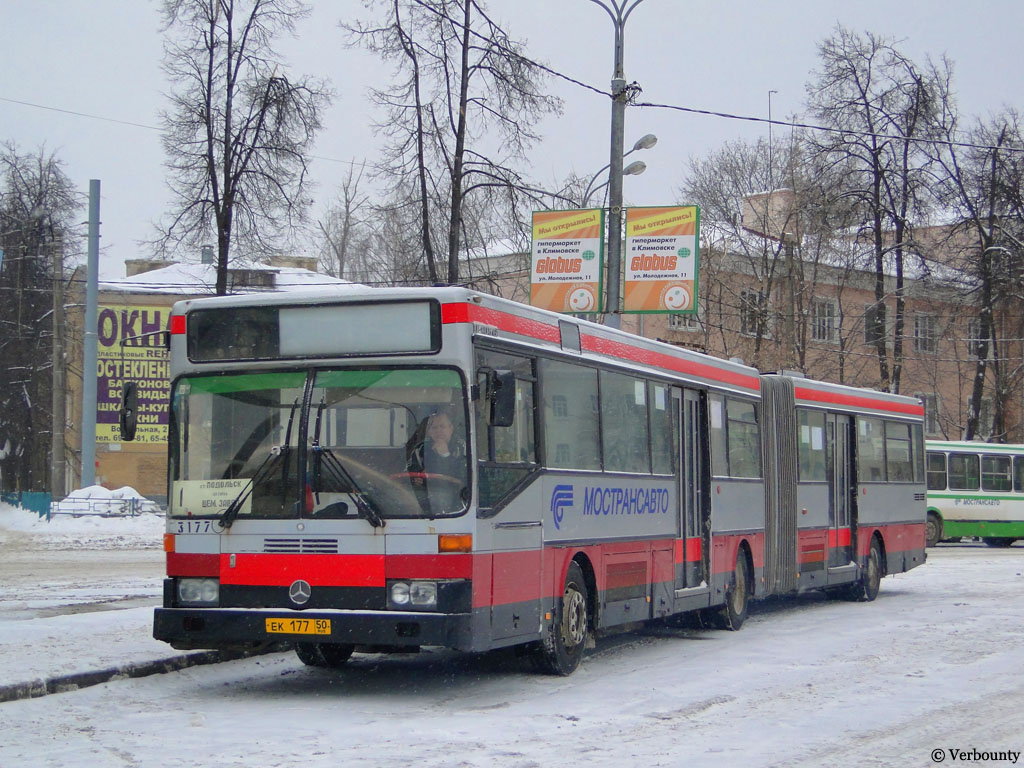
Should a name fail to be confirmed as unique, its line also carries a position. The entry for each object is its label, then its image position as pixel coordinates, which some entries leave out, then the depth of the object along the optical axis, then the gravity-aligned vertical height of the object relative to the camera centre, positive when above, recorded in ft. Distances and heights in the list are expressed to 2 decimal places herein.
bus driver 31.37 +0.68
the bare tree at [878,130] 133.80 +35.00
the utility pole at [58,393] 136.98 +9.68
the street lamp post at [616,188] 67.56 +14.84
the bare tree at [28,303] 160.04 +23.31
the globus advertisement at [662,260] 69.82 +11.62
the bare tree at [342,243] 194.19 +35.20
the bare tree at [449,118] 90.53 +24.79
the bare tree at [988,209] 138.92 +28.64
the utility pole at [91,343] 106.22 +11.32
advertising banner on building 165.07 +14.46
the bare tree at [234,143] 99.76 +25.34
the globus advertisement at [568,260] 69.36 +11.56
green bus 119.96 -0.57
